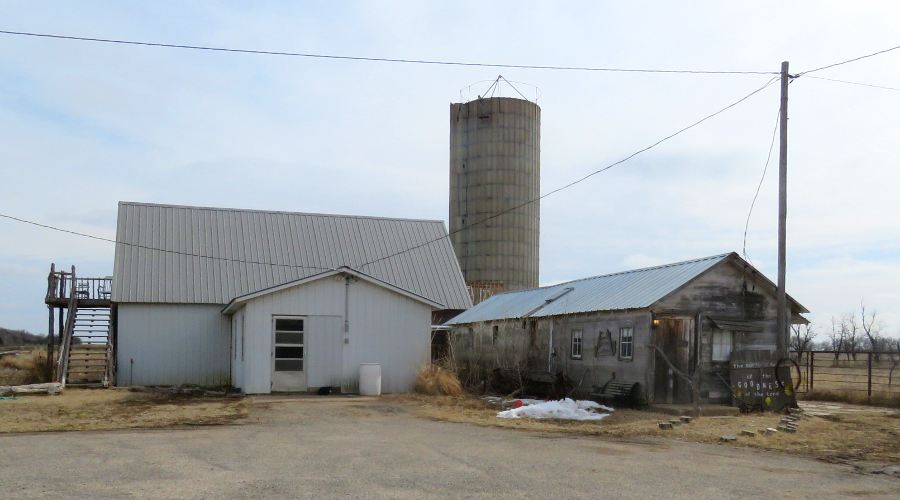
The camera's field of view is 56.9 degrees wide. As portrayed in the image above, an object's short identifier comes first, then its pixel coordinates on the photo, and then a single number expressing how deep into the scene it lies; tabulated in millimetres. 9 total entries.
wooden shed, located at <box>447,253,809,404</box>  20094
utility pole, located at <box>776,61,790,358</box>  19750
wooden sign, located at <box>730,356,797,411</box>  20000
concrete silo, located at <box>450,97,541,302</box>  45906
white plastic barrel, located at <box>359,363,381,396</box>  24066
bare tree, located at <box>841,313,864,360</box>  55269
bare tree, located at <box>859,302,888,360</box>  69250
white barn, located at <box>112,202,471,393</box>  24297
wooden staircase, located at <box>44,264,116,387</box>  27281
